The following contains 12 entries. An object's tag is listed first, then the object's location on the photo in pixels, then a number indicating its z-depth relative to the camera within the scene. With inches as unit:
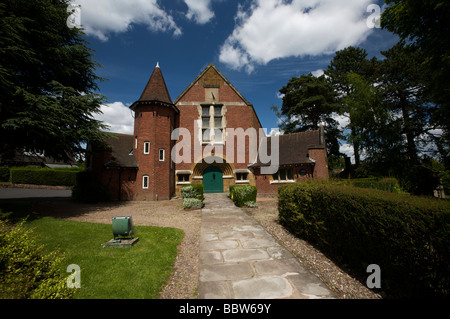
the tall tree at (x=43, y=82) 347.6
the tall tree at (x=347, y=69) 992.9
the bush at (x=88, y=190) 576.1
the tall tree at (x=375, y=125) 834.2
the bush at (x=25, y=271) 93.0
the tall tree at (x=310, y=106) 1137.4
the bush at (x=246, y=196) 481.1
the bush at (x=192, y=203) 472.4
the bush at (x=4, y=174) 1034.1
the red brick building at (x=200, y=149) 642.8
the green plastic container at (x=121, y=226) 220.5
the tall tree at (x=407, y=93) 812.5
